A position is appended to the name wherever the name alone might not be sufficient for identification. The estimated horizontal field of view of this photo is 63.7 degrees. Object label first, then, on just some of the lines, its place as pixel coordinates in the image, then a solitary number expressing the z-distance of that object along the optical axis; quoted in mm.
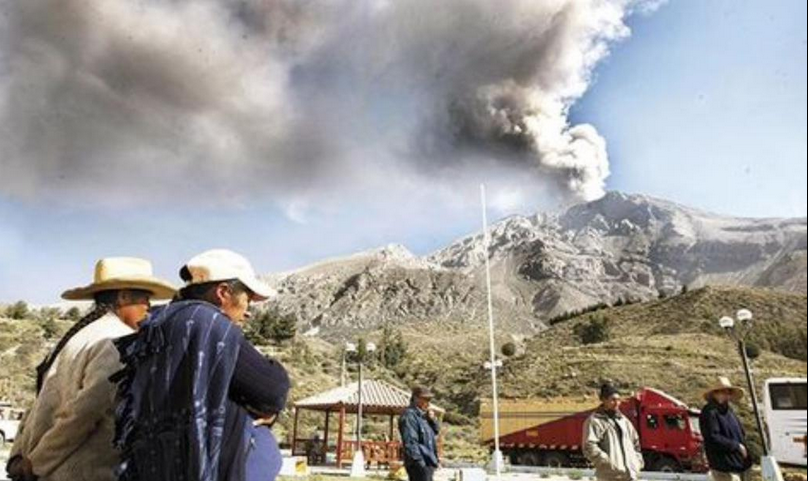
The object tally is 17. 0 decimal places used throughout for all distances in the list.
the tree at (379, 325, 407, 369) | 54281
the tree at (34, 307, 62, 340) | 39103
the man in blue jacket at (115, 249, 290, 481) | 1543
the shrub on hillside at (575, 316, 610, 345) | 56625
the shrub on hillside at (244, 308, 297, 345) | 48781
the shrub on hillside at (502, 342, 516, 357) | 59812
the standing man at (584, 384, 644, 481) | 3975
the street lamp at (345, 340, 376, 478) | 14867
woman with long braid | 1943
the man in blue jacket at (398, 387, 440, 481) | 4484
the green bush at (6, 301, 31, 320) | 48088
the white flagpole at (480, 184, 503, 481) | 13655
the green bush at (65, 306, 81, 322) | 49800
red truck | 16344
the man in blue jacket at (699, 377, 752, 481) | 4605
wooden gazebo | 17797
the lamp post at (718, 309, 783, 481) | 8703
